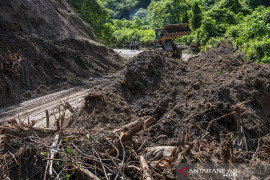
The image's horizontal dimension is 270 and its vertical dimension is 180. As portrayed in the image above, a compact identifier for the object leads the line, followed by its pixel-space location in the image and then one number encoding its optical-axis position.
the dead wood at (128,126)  4.30
